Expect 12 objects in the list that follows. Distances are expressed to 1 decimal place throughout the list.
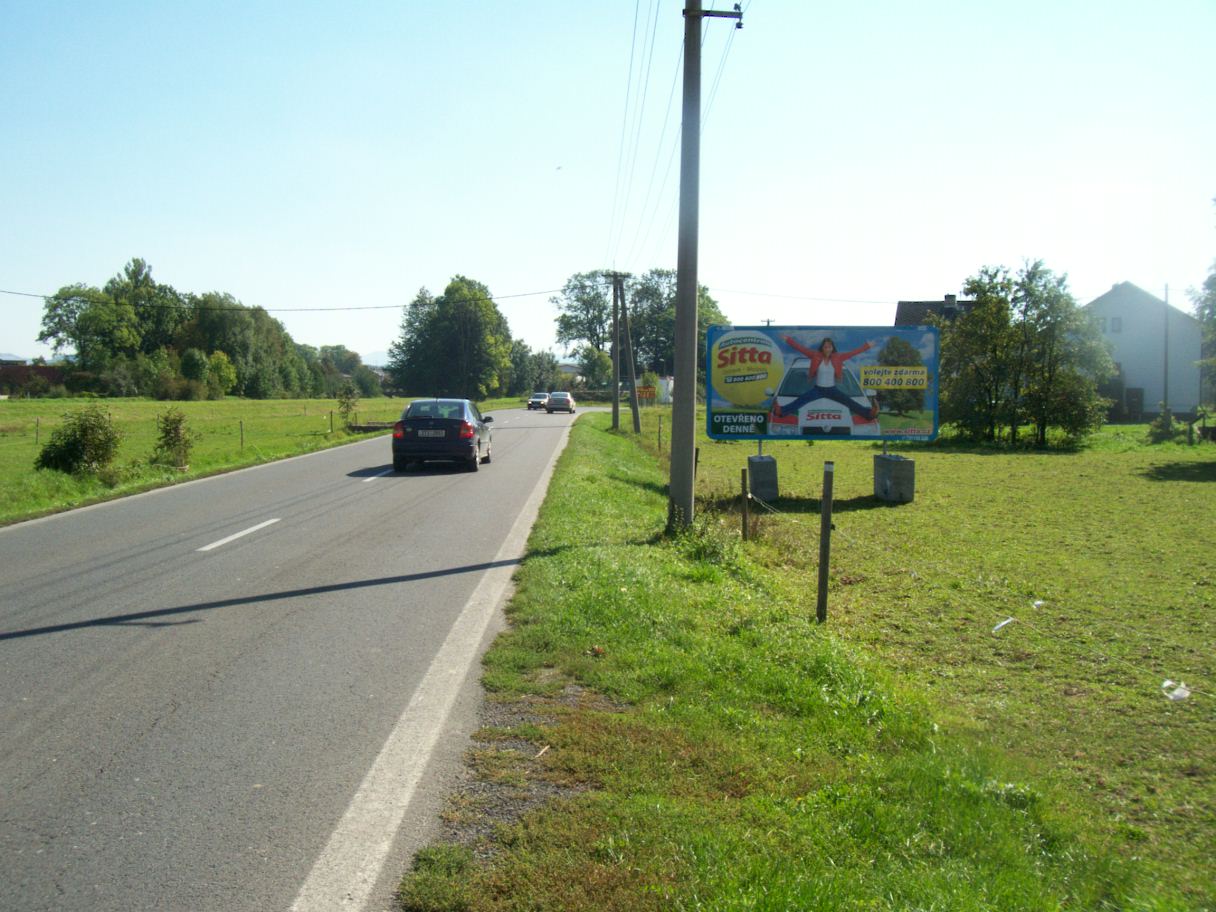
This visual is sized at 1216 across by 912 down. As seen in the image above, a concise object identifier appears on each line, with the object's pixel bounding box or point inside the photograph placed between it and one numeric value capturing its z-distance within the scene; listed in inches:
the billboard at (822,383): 786.2
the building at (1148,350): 2192.4
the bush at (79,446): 695.7
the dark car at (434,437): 781.9
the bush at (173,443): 808.9
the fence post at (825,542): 297.0
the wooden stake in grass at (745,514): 484.7
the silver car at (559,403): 2482.8
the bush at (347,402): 1825.8
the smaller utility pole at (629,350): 1733.5
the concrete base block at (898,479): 768.9
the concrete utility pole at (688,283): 432.1
